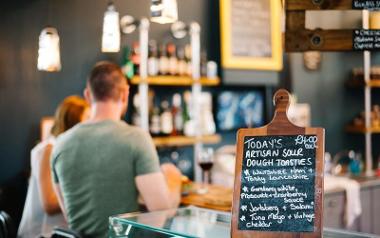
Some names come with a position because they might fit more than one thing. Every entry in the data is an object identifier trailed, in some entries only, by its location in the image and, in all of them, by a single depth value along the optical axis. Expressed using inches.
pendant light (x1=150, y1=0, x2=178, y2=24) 110.9
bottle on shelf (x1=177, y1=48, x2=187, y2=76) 199.6
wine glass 155.2
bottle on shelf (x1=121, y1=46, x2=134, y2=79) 187.5
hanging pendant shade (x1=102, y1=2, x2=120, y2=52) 125.0
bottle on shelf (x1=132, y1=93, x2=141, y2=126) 193.5
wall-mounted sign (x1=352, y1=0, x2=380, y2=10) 98.3
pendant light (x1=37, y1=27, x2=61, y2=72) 130.7
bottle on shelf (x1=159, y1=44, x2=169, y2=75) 194.9
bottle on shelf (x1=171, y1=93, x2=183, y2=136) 200.7
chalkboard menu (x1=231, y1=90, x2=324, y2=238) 71.1
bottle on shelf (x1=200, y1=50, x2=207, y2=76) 208.2
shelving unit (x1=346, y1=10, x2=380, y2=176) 243.9
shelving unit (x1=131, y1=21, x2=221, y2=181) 186.2
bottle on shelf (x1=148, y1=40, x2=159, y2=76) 192.1
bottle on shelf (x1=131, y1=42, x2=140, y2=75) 189.5
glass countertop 81.8
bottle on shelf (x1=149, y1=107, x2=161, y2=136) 194.4
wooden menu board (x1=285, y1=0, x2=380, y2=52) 98.5
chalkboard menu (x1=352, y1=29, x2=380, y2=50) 99.0
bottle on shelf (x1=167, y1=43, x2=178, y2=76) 196.4
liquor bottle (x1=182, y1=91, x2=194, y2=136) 208.4
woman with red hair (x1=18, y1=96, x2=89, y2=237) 127.6
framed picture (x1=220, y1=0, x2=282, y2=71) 215.2
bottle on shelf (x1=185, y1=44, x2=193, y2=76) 202.1
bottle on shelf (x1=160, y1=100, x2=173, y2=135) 195.3
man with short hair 105.0
